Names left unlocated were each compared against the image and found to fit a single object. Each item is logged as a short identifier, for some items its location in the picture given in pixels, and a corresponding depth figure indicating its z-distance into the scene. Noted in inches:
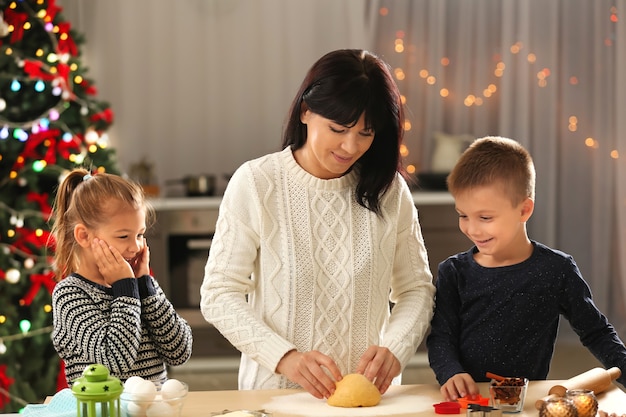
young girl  99.2
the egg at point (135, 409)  89.0
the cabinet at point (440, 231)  214.3
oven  212.9
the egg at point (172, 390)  89.3
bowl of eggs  88.8
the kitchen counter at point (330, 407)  94.5
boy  103.0
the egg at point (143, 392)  88.7
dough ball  95.2
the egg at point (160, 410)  89.4
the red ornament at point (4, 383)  164.9
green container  86.7
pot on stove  219.0
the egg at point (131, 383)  89.0
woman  101.2
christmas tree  166.1
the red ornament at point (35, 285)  167.1
